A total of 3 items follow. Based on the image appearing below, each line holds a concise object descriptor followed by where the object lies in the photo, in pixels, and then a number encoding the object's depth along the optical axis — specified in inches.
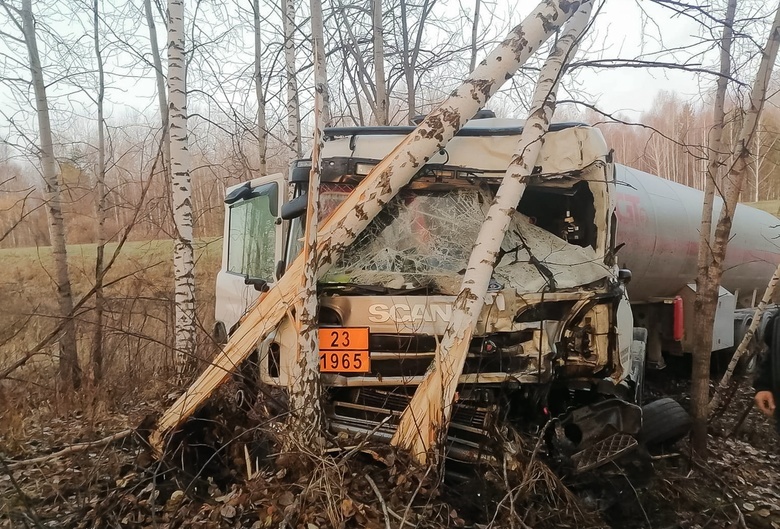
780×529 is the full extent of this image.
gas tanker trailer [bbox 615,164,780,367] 253.3
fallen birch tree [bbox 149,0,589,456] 151.4
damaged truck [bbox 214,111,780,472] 156.6
